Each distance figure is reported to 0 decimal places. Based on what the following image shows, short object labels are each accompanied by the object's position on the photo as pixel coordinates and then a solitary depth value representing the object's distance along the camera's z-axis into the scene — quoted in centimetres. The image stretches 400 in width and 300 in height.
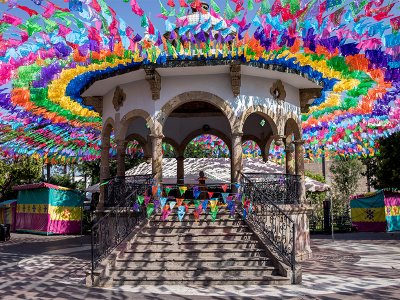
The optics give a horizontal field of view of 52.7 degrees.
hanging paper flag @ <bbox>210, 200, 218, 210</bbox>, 1034
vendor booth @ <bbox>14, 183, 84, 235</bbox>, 2502
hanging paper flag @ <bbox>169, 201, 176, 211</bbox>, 1071
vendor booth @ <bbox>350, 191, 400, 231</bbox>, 2461
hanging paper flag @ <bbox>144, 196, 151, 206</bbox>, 1100
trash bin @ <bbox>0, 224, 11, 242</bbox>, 2030
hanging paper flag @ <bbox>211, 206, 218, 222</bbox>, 1042
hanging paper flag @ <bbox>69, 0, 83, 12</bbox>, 775
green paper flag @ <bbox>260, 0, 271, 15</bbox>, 880
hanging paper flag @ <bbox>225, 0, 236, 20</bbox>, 900
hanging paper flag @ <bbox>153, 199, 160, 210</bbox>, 1138
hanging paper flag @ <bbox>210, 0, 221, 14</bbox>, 909
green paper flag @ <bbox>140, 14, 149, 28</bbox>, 902
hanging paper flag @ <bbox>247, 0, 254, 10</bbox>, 886
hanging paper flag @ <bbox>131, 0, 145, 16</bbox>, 881
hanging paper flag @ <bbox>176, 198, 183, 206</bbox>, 1106
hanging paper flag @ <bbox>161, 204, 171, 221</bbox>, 1078
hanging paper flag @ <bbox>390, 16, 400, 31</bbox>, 838
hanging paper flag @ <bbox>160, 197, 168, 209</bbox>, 1098
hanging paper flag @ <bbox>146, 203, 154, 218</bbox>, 1096
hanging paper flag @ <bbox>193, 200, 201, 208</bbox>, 1086
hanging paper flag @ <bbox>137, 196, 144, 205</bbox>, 1091
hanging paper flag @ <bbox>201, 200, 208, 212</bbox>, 1044
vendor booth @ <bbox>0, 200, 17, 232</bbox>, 2814
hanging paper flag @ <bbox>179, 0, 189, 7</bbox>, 898
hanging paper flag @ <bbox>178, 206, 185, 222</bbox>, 1054
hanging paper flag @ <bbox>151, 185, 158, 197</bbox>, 1152
